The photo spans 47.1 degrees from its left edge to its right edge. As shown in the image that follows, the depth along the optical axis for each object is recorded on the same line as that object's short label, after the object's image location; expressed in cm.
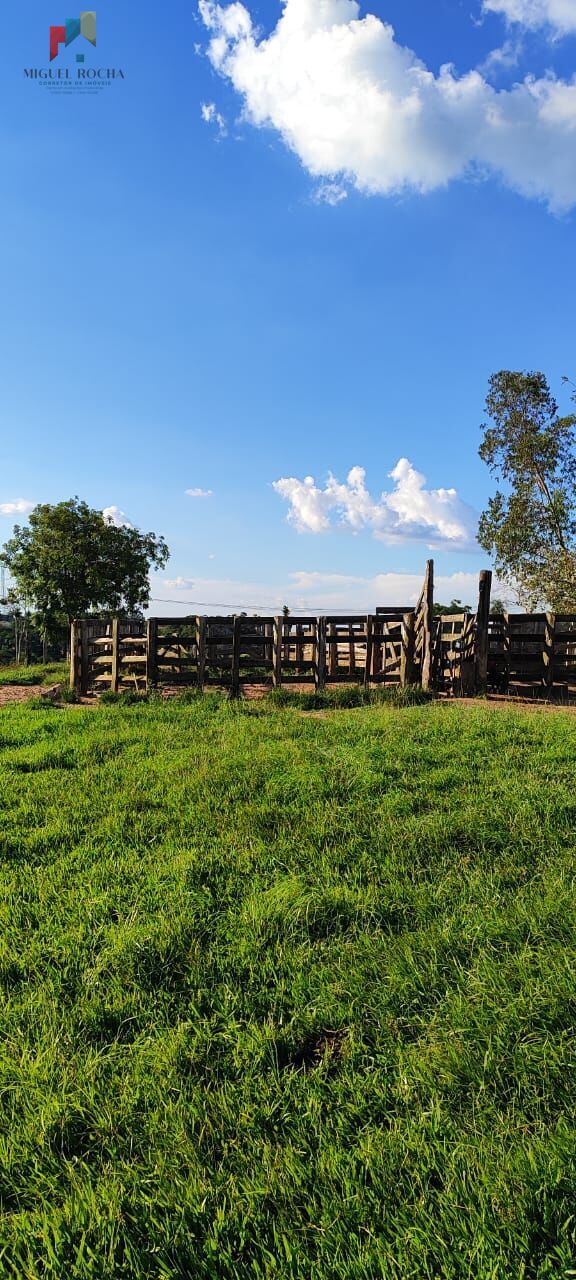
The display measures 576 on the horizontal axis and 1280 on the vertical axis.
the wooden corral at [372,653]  1758
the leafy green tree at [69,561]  4409
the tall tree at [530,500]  3083
